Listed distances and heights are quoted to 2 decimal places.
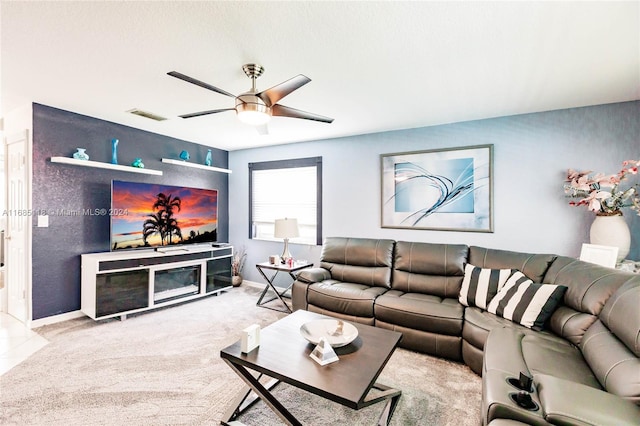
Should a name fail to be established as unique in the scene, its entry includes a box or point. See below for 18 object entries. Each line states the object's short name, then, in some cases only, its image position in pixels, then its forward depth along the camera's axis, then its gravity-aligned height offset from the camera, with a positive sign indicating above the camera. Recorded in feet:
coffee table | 5.06 -2.94
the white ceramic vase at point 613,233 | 8.80 -0.62
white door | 10.98 -0.68
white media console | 11.37 -2.93
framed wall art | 11.80 +0.93
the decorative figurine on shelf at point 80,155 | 11.58 +2.16
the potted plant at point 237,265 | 17.12 -3.18
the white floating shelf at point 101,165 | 11.05 +1.83
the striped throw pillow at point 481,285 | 9.00 -2.28
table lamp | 13.71 -0.83
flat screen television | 12.66 -0.22
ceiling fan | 6.54 +2.66
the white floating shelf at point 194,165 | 14.84 +2.40
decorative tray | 6.38 -2.76
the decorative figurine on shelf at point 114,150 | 12.75 +2.57
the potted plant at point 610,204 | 8.79 +0.24
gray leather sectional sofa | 4.31 -2.69
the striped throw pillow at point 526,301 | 7.54 -2.39
